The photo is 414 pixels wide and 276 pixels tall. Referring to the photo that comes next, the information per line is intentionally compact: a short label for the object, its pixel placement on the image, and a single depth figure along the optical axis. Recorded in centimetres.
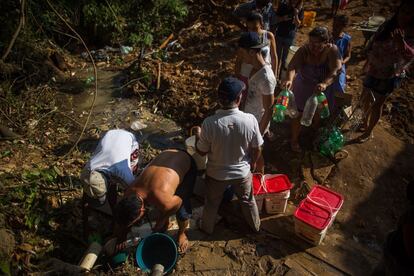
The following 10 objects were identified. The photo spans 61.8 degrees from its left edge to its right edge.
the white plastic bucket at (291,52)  639
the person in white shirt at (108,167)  365
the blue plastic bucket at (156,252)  388
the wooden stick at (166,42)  821
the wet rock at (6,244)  384
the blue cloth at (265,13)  581
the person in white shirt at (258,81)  415
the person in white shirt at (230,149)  349
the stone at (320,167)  512
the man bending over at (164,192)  331
